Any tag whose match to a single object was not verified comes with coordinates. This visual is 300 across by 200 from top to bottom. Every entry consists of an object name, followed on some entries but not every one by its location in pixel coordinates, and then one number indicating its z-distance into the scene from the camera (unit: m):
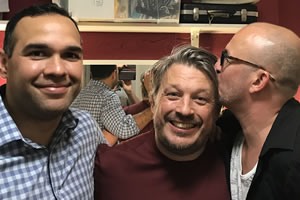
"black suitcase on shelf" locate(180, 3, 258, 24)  2.15
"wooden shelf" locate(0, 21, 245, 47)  2.08
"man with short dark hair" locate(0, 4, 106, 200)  1.06
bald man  1.19
